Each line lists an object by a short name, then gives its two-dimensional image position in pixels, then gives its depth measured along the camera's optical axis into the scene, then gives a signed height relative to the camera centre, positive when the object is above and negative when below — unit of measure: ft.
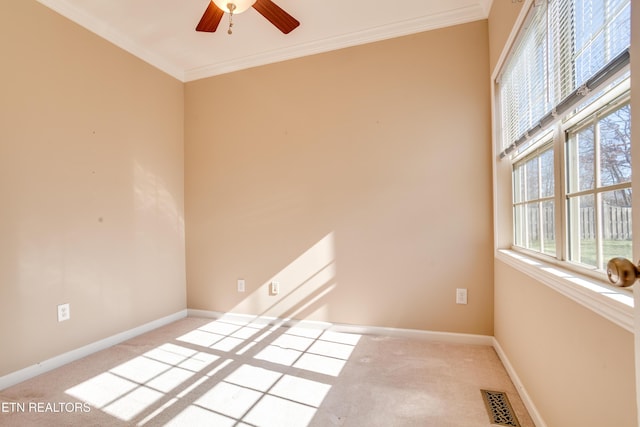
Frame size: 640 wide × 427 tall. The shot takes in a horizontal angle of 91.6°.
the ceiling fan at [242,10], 5.41 +3.92
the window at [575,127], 3.16 +1.13
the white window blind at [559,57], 3.06 +1.96
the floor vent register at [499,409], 5.08 -3.42
